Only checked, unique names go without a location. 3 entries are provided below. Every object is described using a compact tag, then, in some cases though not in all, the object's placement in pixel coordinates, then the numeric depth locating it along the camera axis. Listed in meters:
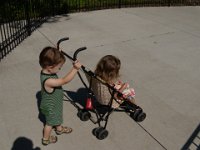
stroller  2.35
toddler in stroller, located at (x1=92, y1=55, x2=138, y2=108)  2.34
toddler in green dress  2.11
